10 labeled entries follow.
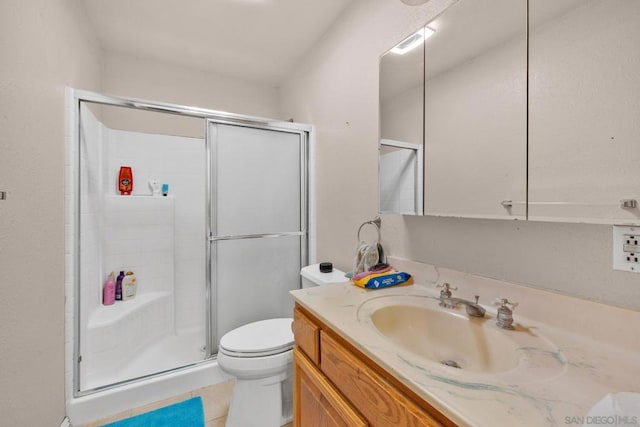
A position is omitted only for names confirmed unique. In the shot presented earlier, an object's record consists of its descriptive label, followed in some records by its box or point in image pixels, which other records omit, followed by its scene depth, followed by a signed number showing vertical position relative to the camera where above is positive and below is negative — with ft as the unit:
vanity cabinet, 1.87 -1.56
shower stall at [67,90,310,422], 5.20 -0.46
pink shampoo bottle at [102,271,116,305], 6.71 -2.06
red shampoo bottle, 7.31 +0.85
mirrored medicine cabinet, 2.17 +1.05
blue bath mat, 4.75 -3.80
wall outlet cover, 2.07 -0.29
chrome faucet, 2.82 -1.02
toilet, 4.44 -2.84
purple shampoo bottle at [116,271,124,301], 7.02 -2.06
